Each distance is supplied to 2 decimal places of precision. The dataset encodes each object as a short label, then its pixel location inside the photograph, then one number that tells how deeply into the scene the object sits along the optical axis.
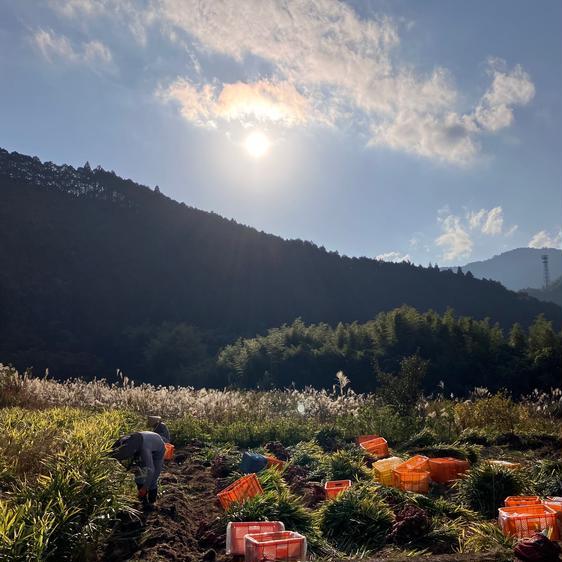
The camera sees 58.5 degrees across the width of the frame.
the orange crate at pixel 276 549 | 3.93
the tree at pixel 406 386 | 12.63
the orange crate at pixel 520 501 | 5.38
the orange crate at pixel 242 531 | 4.46
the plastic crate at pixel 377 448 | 9.05
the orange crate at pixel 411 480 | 6.77
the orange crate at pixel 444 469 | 7.43
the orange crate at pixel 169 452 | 8.36
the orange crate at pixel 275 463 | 7.80
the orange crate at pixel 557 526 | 4.66
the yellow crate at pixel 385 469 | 7.01
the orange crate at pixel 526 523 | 4.75
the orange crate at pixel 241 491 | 5.69
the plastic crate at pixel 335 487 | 6.31
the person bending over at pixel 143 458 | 5.76
